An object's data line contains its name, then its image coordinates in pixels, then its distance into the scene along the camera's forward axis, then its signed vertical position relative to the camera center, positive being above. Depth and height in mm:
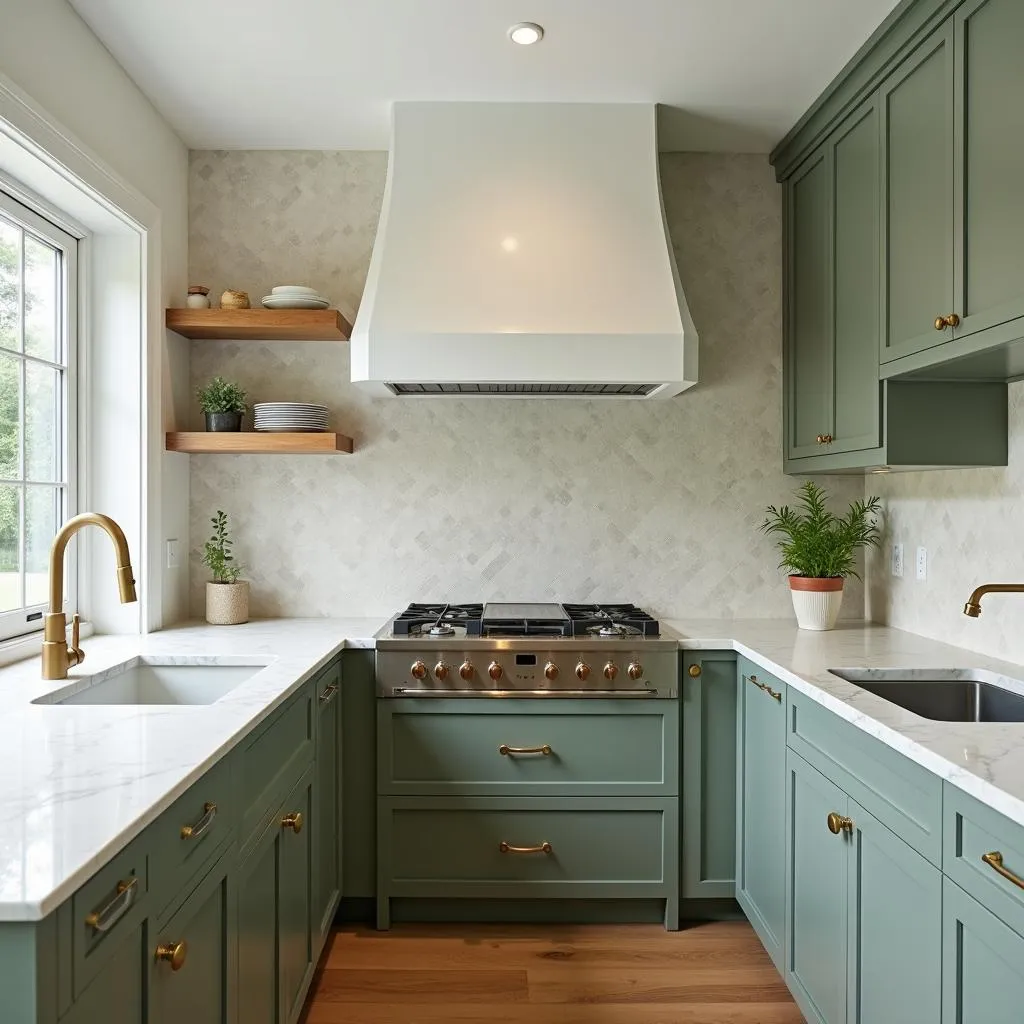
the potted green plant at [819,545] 2934 -140
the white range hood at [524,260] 2691 +773
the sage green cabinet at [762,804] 2336 -856
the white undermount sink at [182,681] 2350 -482
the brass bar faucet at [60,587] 1991 -196
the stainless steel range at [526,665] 2656 -492
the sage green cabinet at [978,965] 1254 -696
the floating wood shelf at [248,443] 2920 +199
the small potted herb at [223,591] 3014 -306
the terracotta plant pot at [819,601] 2924 -321
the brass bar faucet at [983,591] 1801 -183
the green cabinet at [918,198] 2045 +764
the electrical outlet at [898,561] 2949 -187
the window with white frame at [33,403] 2357 +284
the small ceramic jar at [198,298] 2973 +691
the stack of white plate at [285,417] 2992 +292
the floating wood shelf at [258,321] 2912 +604
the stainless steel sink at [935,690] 2186 -463
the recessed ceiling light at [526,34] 2377 +1292
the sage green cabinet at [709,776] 2734 -850
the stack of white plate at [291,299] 2945 +686
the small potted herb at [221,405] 2998 +332
